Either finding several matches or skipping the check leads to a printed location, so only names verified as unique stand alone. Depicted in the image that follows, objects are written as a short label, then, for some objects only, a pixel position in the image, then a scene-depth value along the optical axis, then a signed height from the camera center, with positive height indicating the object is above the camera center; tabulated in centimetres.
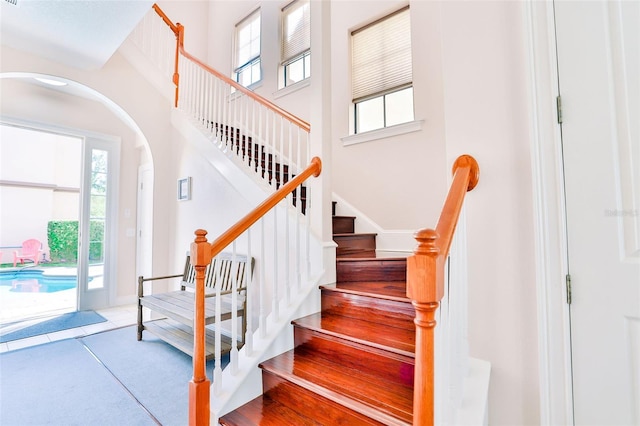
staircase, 135 -74
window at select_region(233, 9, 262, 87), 497 +300
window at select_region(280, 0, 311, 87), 418 +262
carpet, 193 -116
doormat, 336 -113
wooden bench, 255 -70
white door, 112 +9
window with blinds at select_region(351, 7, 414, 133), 316 +169
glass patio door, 428 +9
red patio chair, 838 -54
